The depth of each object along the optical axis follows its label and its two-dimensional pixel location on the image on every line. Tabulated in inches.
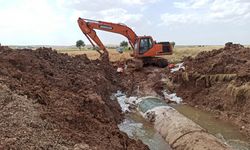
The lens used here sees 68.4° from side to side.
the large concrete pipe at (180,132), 190.9
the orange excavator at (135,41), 508.9
